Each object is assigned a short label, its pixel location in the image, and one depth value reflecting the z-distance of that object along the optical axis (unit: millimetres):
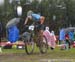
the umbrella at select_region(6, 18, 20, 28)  17172
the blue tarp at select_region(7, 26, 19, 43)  19484
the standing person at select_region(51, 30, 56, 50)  18912
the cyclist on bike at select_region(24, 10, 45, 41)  15352
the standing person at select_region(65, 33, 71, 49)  22247
